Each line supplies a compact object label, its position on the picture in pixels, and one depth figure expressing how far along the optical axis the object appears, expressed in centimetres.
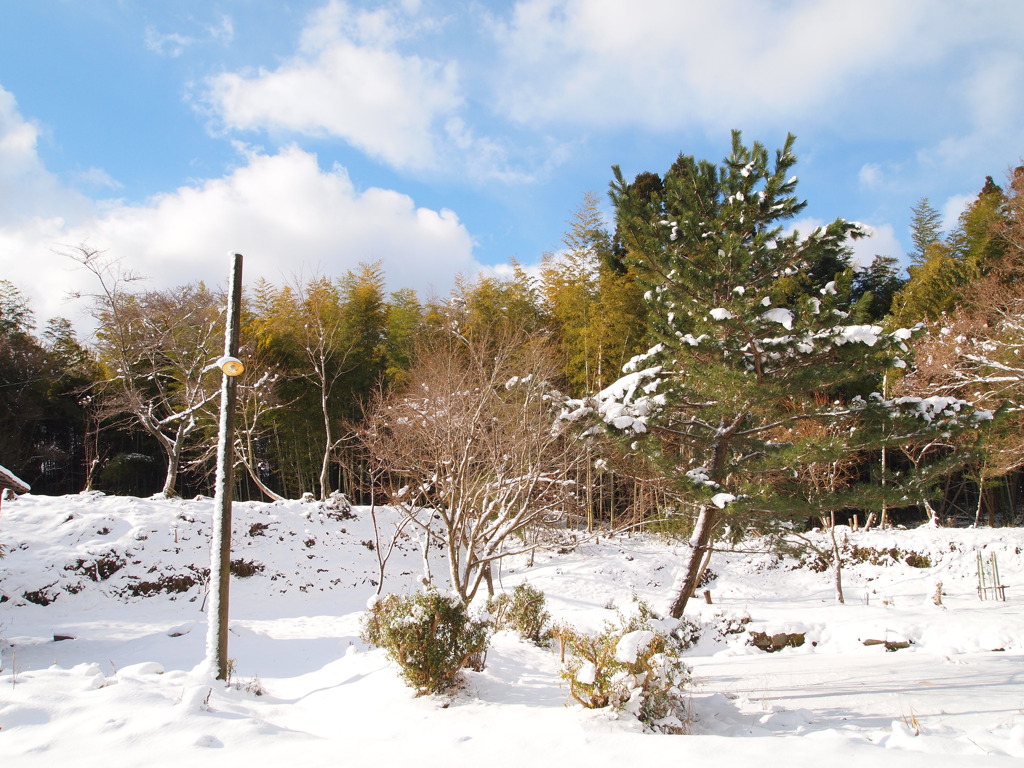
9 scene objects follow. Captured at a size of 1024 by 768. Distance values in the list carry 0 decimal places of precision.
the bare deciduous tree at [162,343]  1361
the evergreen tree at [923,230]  2042
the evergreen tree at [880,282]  1938
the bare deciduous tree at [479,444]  766
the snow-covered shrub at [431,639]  486
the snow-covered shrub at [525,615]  775
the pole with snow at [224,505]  516
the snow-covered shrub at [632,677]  408
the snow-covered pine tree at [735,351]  627
